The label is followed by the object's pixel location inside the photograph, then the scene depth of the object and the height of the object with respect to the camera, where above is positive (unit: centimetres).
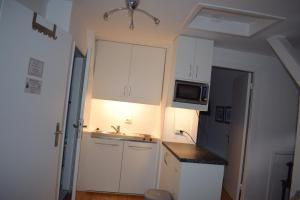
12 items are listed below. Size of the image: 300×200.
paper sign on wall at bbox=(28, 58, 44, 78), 188 +21
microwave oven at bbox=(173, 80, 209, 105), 304 +21
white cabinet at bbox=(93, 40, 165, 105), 370 +48
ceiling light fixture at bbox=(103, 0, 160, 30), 203 +87
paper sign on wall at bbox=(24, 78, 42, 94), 186 +5
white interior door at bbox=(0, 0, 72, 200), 169 -12
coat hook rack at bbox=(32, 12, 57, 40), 188 +55
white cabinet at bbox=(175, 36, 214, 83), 306 +66
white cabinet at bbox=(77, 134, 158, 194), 353 -99
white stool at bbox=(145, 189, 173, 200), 235 -94
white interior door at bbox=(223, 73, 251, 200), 360 -36
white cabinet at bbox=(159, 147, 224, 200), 233 -73
